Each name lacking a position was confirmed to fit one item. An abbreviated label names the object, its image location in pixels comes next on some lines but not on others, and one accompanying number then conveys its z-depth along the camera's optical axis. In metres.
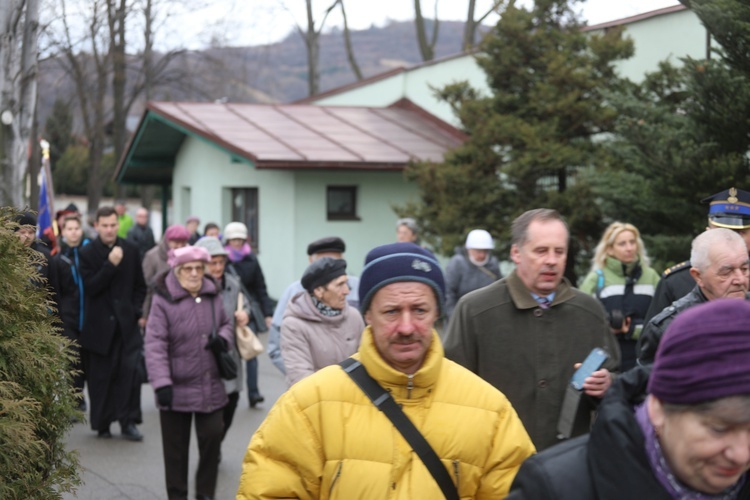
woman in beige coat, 6.44
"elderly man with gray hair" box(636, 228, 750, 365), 4.82
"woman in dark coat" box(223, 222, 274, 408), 11.69
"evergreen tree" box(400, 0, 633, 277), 15.63
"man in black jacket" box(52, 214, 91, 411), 9.93
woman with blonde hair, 8.19
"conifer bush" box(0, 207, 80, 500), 4.10
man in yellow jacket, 3.14
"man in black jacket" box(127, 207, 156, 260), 22.23
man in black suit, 9.97
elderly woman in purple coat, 7.36
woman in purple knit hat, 2.00
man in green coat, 4.81
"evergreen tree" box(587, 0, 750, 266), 8.77
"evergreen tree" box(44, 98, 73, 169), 54.47
